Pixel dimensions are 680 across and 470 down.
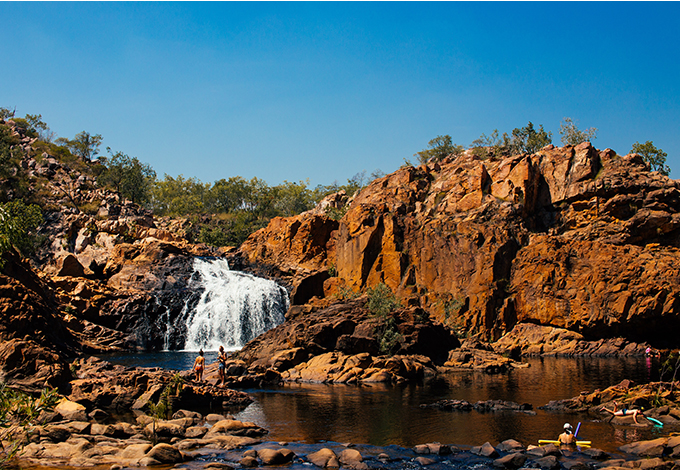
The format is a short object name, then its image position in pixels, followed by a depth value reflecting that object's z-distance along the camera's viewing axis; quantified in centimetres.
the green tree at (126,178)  11031
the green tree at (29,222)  6616
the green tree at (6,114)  13631
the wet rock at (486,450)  1805
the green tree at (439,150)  10475
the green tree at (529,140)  9010
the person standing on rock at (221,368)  3199
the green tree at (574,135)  9356
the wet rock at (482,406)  2628
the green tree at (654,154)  9306
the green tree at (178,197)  13312
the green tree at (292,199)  13512
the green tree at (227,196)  13675
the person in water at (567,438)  1902
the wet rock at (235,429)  2090
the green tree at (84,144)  12975
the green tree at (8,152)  8253
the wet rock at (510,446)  1856
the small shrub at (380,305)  4466
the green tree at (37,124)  13448
